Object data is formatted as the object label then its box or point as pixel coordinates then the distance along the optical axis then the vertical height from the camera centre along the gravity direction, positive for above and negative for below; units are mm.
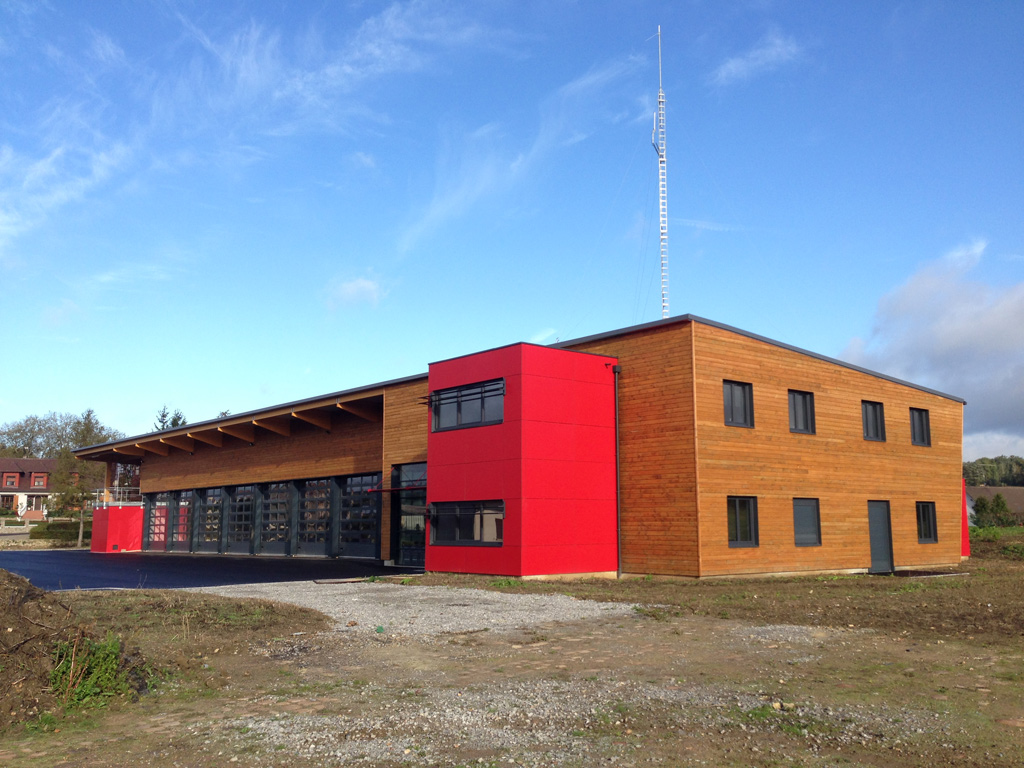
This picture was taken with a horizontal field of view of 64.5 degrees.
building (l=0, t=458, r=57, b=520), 91938 +2212
